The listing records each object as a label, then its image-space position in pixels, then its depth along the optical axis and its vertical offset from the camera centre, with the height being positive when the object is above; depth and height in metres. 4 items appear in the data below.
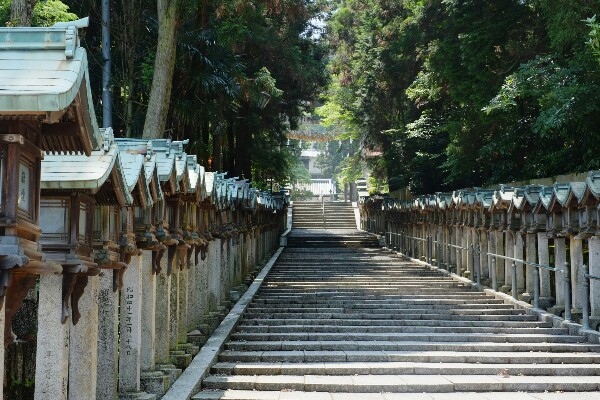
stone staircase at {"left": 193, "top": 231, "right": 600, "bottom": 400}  11.02 -1.91
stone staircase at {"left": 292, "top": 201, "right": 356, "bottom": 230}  43.94 +0.90
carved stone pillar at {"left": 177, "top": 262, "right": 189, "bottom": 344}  12.05 -1.11
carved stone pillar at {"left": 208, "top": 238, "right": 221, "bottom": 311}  14.84 -0.80
